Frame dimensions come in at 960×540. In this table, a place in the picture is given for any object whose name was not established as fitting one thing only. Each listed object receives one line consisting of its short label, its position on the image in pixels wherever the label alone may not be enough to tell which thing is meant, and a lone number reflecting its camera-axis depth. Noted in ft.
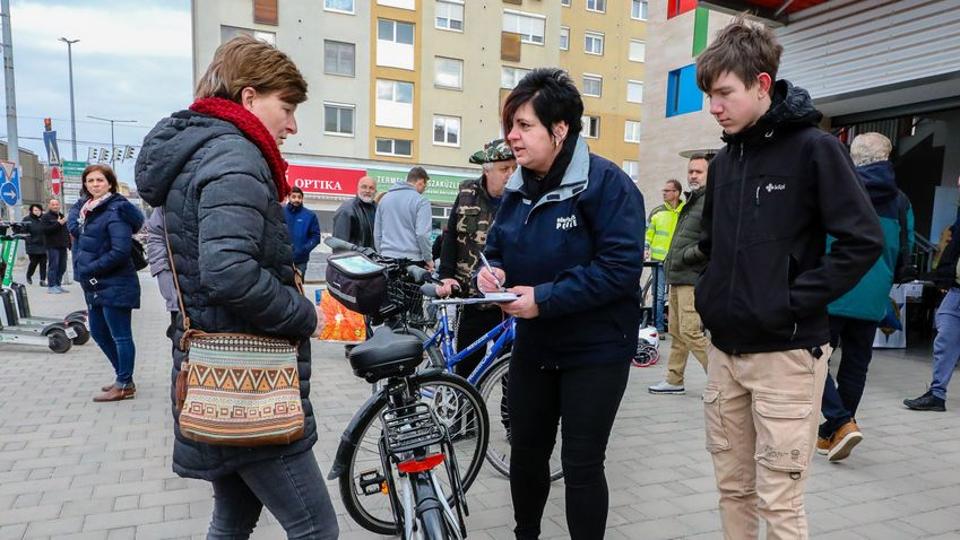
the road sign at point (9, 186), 41.98
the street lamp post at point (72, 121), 104.80
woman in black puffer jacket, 5.58
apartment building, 92.48
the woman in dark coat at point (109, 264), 16.97
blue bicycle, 12.66
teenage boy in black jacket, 6.77
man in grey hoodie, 20.71
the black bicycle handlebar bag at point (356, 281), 6.70
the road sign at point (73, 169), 91.61
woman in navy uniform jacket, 7.59
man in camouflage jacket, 14.42
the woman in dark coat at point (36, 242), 44.73
